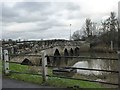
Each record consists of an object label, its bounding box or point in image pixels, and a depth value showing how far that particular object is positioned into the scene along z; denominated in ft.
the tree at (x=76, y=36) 136.69
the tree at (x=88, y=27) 123.72
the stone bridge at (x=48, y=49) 34.97
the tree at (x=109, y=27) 77.26
